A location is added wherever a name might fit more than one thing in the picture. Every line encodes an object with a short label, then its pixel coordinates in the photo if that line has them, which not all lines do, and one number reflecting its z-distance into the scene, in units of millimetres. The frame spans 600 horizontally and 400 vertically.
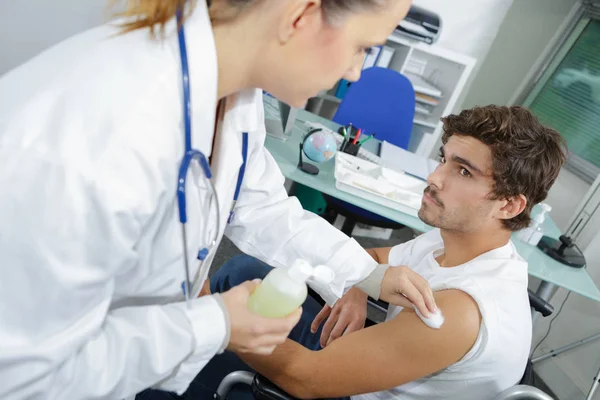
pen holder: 2041
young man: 994
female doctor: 499
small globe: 1825
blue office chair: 2689
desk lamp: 1866
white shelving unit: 3180
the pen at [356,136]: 2064
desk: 1700
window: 3076
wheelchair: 909
